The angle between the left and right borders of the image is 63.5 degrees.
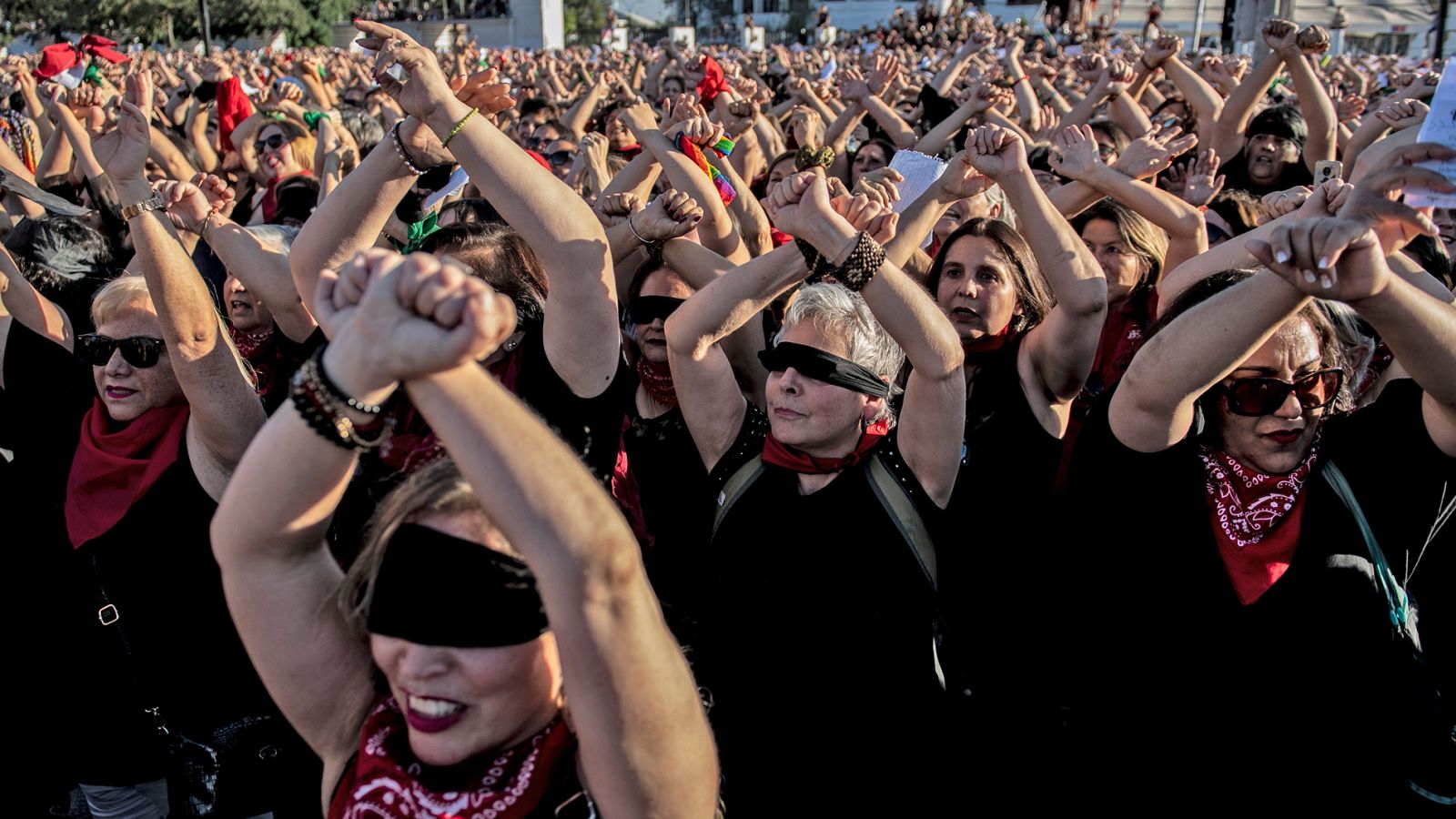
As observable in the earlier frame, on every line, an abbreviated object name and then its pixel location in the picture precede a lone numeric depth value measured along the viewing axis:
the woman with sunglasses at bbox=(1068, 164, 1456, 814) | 2.44
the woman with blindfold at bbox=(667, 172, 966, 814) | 2.61
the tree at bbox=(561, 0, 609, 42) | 59.94
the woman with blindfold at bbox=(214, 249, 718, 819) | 1.42
